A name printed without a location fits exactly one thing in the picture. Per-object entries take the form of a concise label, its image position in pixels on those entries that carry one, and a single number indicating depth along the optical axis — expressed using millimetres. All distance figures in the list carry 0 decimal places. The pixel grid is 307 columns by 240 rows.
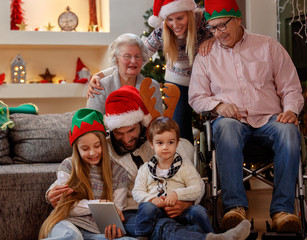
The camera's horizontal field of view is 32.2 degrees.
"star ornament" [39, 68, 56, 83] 6277
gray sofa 2932
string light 4203
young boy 2361
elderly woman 3162
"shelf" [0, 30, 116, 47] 5820
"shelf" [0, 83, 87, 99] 5844
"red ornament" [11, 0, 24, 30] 6055
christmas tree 4641
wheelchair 2658
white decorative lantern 6078
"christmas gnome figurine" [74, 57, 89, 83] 6281
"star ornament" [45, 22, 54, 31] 6152
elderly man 2641
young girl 2518
